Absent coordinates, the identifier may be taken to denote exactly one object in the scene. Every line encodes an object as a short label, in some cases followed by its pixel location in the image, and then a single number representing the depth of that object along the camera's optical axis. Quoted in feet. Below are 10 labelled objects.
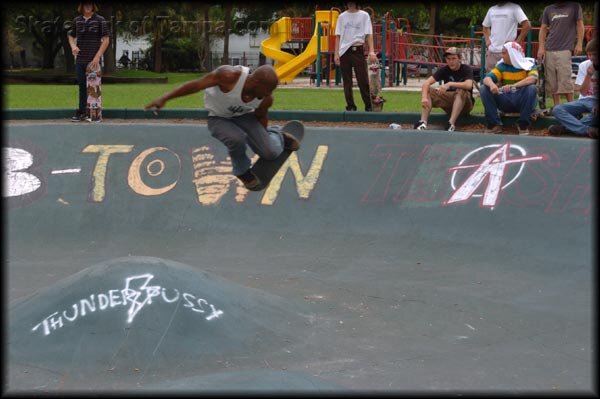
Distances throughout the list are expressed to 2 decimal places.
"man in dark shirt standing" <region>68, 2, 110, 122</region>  42.97
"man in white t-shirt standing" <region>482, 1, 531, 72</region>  41.09
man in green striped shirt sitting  37.83
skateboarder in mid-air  23.32
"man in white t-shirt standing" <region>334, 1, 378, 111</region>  44.27
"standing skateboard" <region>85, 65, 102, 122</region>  43.24
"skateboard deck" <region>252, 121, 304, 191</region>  27.68
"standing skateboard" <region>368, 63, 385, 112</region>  46.76
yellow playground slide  87.71
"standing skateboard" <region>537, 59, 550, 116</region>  41.63
